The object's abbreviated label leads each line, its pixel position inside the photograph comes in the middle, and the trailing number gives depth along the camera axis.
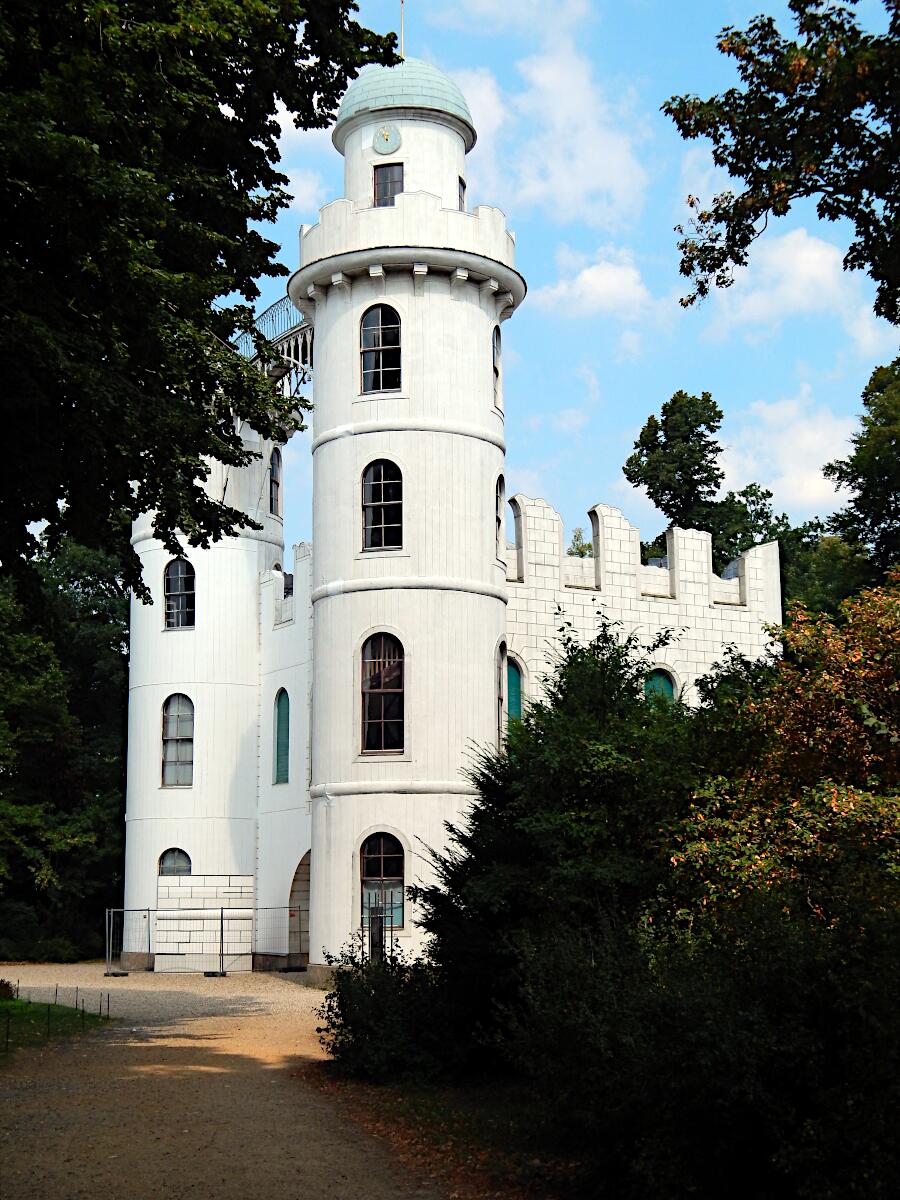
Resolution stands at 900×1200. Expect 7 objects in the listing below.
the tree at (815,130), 9.62
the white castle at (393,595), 28.83
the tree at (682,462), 46.81
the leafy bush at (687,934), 9.14
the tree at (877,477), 41.19
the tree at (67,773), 43.44
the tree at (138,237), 12.33
